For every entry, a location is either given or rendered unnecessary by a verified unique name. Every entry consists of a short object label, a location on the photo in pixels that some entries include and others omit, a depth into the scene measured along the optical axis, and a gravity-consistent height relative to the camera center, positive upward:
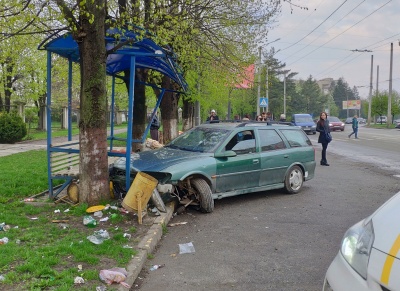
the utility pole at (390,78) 42.78 +4.46
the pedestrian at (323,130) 13.31 -0.43
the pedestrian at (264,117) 21.64 -0.02
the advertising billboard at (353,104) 92.50 +3.29
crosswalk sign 27.55 +1.04
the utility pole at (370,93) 50.27 +3.22
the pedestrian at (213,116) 22.02 +0.01
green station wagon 6.62 -0.85
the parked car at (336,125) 38.27 -0.73
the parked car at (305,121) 32.69 -0.34
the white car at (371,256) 2.11 -0.82
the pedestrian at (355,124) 26.41 -0.43
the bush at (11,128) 18.67 -0.68
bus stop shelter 6.54 +1.09
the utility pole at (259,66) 16.45 +2.25
